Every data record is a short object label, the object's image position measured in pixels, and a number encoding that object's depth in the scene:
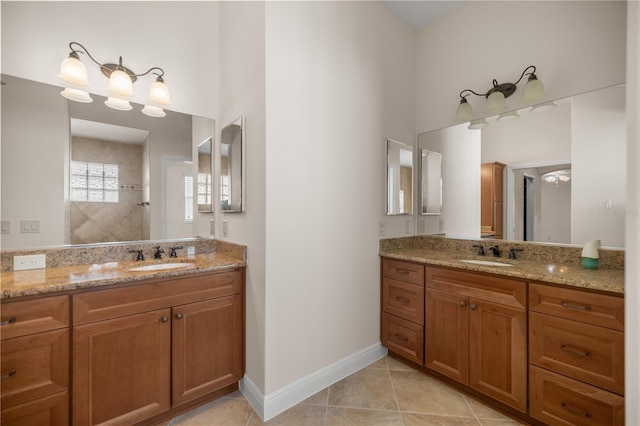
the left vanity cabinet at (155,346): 1.37
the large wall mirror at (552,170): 1.71
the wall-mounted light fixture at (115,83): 1.63
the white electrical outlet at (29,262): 1.56
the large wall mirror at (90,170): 1.57
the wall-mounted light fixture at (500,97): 1.93
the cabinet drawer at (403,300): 2.12
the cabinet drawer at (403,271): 2.12
